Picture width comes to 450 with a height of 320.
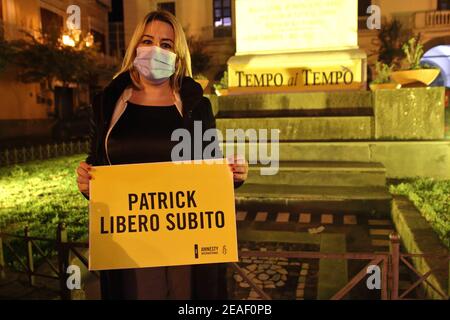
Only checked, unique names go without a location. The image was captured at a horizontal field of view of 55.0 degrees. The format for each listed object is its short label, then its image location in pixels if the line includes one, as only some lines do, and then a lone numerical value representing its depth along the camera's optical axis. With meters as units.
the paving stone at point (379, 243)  4.84
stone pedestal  8.98
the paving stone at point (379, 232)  5.25
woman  2.19
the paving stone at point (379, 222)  5.65
